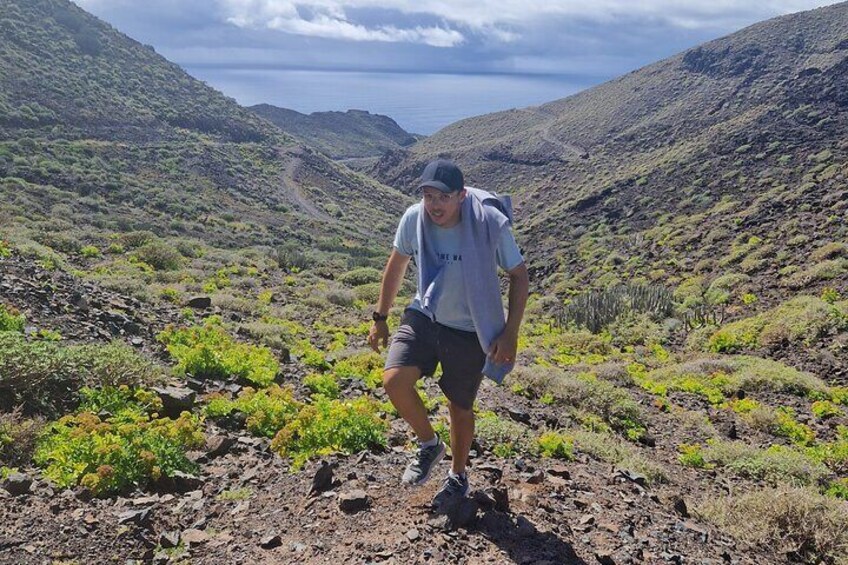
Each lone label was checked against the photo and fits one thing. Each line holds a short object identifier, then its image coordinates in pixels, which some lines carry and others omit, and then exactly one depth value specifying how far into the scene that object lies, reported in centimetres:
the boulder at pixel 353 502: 393
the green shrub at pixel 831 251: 1722
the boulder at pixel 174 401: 584
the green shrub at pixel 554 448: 556
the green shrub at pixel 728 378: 988
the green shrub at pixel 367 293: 1880
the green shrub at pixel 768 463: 616
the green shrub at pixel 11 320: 676
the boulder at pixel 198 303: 1219
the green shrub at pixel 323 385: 750
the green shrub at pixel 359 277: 2236
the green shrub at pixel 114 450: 434
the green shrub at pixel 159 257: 1809
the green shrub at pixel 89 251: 1738
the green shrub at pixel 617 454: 570
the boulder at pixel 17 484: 409
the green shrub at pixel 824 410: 891
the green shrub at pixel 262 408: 566
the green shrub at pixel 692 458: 664
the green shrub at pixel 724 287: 1750
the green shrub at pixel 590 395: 805
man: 354
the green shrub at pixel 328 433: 506
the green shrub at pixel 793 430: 808
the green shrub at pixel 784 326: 1232
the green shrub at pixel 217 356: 718
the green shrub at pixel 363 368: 806
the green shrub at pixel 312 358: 903
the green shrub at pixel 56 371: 535
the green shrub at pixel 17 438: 458
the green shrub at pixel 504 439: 540
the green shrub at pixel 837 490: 593
